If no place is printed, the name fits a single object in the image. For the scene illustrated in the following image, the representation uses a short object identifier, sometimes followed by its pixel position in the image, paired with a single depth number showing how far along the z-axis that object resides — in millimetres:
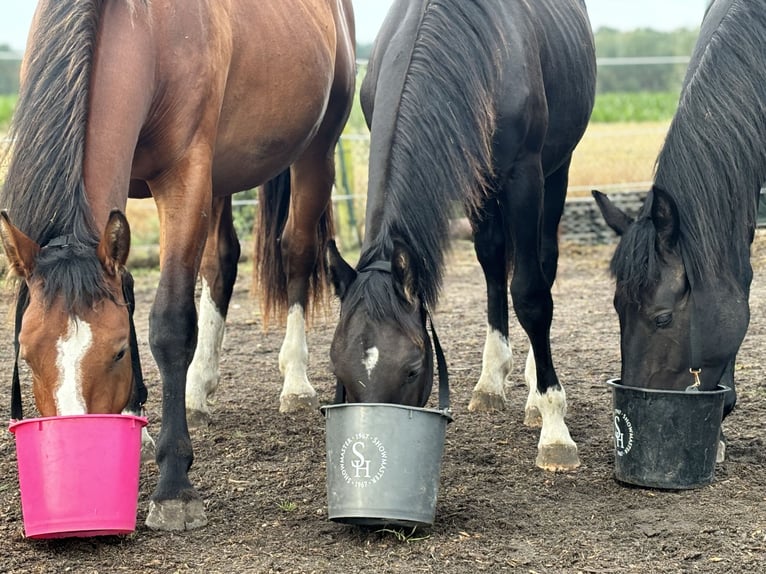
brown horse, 3012
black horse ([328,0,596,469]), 3307
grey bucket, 3150
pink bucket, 2986
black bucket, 3639
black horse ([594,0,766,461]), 3656
